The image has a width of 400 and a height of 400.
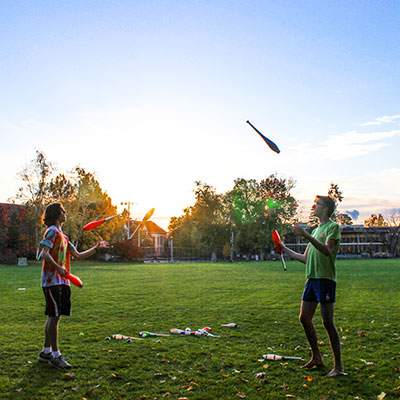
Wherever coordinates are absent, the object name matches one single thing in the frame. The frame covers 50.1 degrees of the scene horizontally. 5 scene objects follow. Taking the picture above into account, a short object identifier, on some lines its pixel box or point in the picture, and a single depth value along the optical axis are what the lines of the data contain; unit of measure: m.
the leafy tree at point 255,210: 71.81
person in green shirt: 5.38
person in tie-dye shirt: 5.91
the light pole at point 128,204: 58.70
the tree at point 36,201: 44.62
